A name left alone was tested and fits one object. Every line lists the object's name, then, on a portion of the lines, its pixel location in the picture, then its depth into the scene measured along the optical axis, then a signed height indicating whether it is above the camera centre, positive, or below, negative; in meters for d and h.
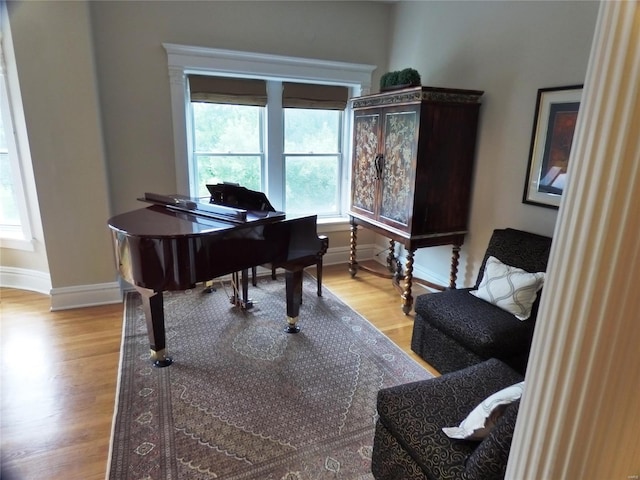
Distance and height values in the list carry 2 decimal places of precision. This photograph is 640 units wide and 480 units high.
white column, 0.75 -0.31
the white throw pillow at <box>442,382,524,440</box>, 1.36 -0.92
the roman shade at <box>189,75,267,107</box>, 3.72 +0.51
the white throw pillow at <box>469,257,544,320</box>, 2.45 -0.86
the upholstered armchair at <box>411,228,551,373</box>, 2.34 -1.01
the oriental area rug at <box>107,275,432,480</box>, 1.88 -1.46
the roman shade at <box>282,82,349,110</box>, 4.10 +0.52
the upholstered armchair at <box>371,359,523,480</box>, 1.25 -1.04
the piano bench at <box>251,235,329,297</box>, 2.83 -0.83
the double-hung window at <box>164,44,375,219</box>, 3.71 +0.21
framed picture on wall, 2.59 +0.07
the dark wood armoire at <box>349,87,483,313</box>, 3.11 -0.13
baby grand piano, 2.20 -0.60
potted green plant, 3.30 +0.57
